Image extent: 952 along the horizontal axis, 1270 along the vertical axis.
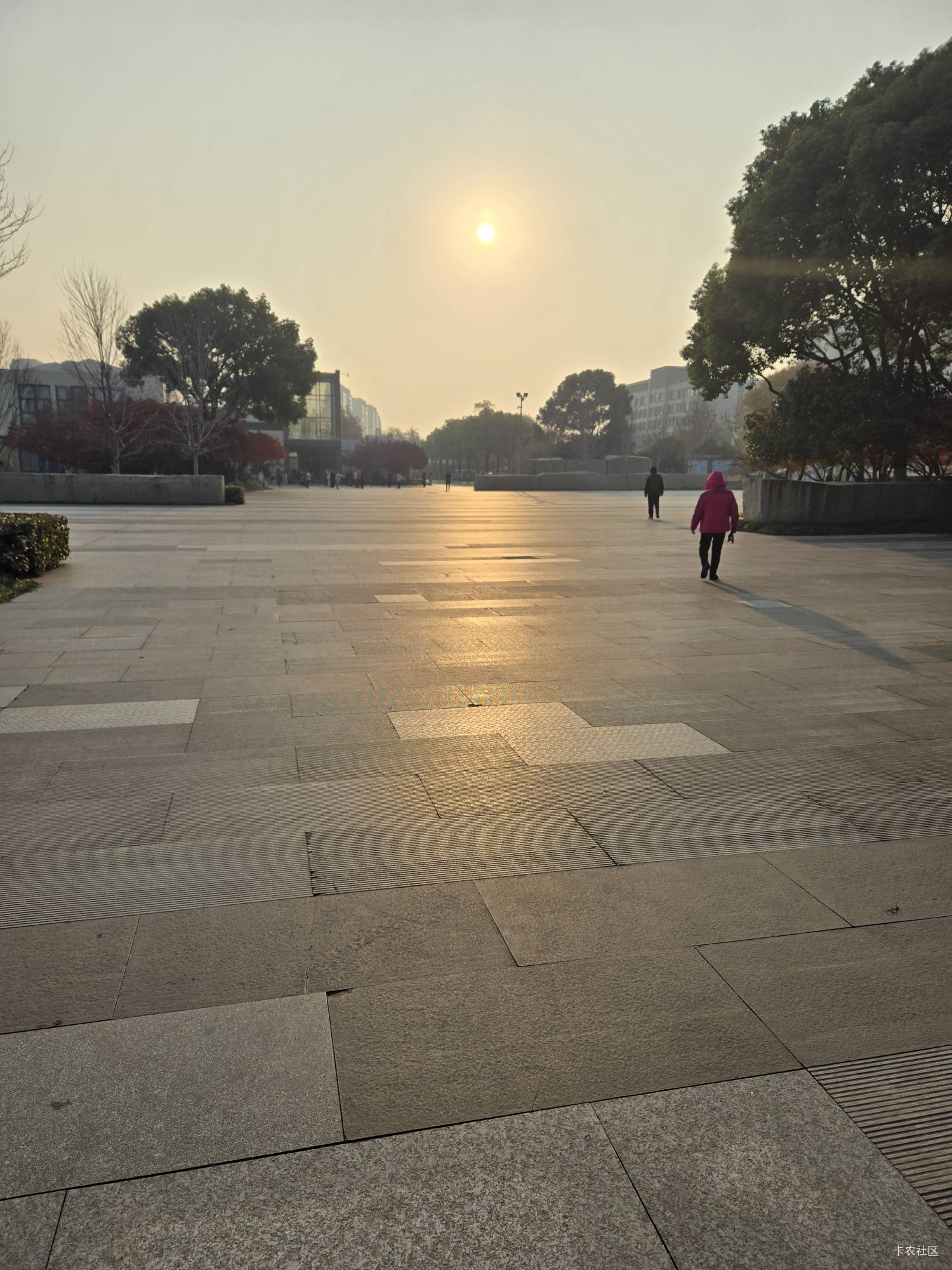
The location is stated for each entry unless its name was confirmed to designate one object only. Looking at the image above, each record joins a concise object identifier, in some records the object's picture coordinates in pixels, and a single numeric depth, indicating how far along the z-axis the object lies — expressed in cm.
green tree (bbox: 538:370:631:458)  10062
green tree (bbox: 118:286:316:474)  4538
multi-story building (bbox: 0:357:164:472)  4784
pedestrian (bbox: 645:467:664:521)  2647
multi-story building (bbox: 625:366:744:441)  15283
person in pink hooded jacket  1193
